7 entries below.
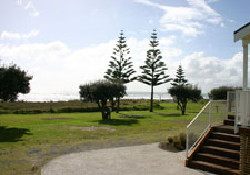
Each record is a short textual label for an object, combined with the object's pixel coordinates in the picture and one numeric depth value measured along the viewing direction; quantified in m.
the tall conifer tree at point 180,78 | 48.06
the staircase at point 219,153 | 7.18
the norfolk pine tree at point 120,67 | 38.28
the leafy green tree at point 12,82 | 18.08
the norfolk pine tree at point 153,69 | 38.41
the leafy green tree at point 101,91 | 22.92
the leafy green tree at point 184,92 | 31.56
